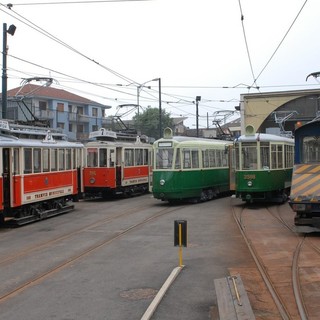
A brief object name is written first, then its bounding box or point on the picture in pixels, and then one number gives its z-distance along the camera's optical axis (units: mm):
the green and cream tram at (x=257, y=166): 19422
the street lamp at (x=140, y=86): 31023
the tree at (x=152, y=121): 73062
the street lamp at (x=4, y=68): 17344
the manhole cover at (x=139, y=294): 6742
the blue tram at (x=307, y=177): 12008
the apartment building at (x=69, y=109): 59531
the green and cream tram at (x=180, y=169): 20641
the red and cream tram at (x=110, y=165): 23938
